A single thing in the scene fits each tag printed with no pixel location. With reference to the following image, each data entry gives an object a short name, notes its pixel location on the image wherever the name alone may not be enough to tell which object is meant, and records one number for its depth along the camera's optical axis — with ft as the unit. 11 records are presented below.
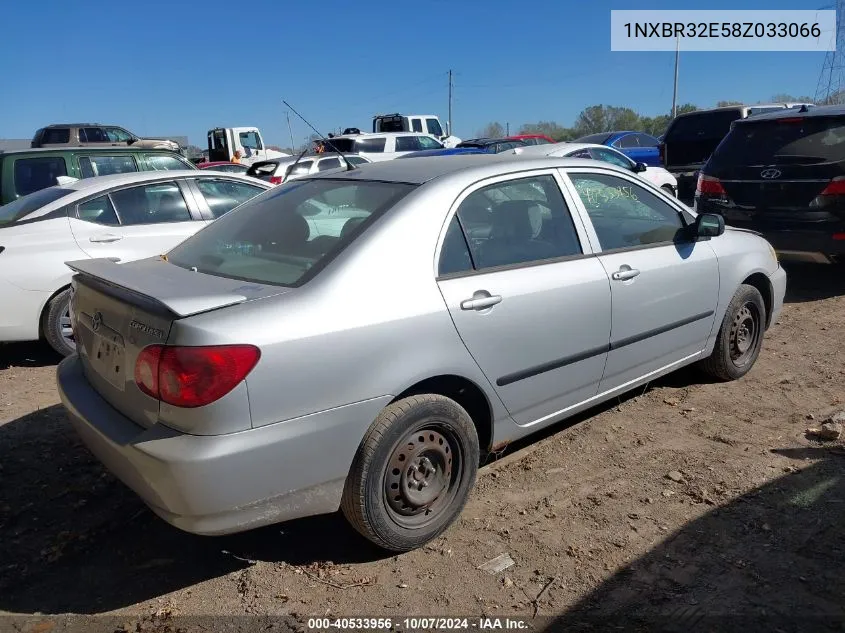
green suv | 28.53
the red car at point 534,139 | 67.48
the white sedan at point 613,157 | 36.09
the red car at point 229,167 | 50.05
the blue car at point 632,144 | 57.21
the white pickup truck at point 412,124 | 82.89
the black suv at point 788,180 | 21.56
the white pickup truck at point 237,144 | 85.87
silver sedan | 8.03
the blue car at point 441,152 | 43.46
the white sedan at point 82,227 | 17.31
